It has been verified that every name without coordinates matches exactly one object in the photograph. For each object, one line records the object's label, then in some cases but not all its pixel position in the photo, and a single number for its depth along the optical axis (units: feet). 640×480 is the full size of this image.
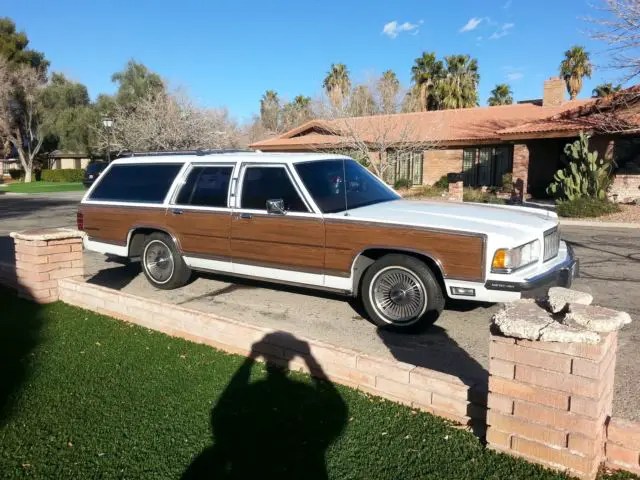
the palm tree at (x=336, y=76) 164.73
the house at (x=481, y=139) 67.72
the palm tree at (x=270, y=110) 207.82
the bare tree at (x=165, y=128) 113.50
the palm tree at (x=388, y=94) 89.71
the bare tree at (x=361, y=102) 82.69
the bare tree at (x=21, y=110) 148.56
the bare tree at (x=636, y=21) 51.06
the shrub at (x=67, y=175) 157.58
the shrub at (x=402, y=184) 87.66
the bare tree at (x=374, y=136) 75.77
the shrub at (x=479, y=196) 65.98
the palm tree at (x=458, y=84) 133.80
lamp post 104.22
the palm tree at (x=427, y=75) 138.86
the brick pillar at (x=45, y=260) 21.22
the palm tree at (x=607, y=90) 78.06
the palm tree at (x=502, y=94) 154.10
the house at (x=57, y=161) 179.51
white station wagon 16.81
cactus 56.70
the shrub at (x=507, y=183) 74.42
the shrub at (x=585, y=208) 52.44
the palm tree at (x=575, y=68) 129.08
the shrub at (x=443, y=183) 85.03
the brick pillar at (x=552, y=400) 9.32
